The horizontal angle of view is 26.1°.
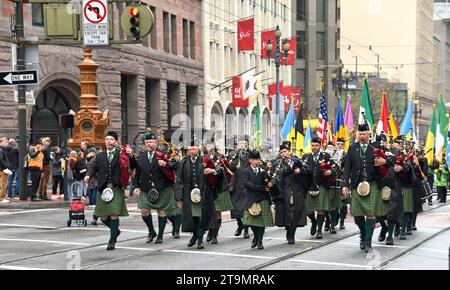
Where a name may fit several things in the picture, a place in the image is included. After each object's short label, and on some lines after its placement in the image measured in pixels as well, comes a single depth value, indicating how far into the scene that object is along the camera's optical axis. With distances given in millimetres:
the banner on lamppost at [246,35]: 47969
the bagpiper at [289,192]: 16891
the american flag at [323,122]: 33844
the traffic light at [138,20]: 23078
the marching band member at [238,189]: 17812
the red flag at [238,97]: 49625
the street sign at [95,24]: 24094
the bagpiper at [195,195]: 16188
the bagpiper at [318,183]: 18250
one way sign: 23359
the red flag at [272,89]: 52438
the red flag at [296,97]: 50344
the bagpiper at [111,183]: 15680
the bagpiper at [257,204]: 16125
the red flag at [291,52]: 49116
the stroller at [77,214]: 20297
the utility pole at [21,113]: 26016
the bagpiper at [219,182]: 16781
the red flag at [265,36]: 47719
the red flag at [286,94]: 51250
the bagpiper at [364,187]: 15344
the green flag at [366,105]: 28880
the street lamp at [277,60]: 35716
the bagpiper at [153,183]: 16766
